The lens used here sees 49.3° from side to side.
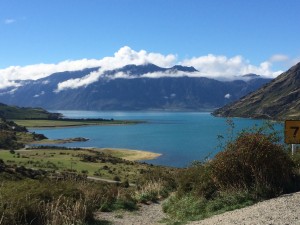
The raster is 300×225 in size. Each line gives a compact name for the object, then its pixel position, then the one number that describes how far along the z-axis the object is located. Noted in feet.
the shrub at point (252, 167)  37.83
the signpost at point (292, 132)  42.41
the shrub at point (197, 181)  39.54
